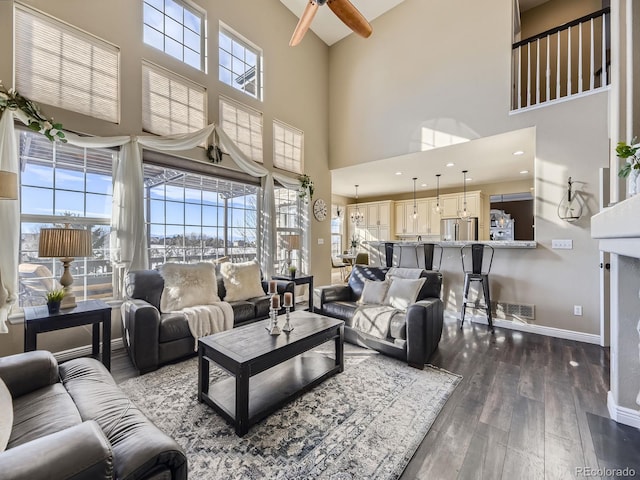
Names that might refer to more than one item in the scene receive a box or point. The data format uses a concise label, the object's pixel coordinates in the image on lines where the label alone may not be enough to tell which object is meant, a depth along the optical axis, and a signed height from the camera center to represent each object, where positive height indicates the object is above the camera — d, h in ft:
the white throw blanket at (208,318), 9.10 -2.67
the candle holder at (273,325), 7.26 -2.26
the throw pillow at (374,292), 10.77 -2.05
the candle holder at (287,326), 7.47 -2.36
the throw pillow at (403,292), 10.00 -1.91
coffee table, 5.75 -2.98
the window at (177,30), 11.44 +9.18
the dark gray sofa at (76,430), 2.55 -2.42
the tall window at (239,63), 13.96 +9.40
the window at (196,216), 11.75 +1.12
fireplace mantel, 5.79 -2.01
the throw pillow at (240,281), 11.57 -1.75
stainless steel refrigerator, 22.27 +0.95
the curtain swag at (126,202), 7.86 +1.50
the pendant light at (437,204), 23.70 +3.11
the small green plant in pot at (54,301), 7.45 -1.64
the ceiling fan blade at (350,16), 8.78 +7.45
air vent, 12.16 -3.15
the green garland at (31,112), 7.89 +3.75
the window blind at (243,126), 13.82 +5.93
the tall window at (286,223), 17.02 +1.06
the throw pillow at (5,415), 3.20 -2.24
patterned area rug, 4.85 -3.91
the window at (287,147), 16.39 +5.70
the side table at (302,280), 13.97 -2.02
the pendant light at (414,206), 25.91 +3.24
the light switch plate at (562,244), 11.28 -0.16
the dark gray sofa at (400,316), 8.30 -2.58
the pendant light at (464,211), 23.21 +2.48
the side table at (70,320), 6.97 -2.14
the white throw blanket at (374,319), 9.18 -2.70
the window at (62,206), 8.79 +1.16
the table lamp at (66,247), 7.50 -0.19
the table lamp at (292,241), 15.07 -0.05
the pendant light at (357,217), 29.96 +2.52
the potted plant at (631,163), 4.88 +1.39
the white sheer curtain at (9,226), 7.79 +0.39
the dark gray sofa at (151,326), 7.95 -2.64
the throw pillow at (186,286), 9.70 -1.69
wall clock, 18.58 +2.08
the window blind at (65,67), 8.50 +5.75
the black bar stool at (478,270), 12.37 -1.41
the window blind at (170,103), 11.16 +5.88
